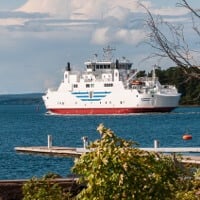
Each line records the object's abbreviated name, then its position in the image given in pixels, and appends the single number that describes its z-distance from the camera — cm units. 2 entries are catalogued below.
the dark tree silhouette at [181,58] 1285
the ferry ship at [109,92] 19563
